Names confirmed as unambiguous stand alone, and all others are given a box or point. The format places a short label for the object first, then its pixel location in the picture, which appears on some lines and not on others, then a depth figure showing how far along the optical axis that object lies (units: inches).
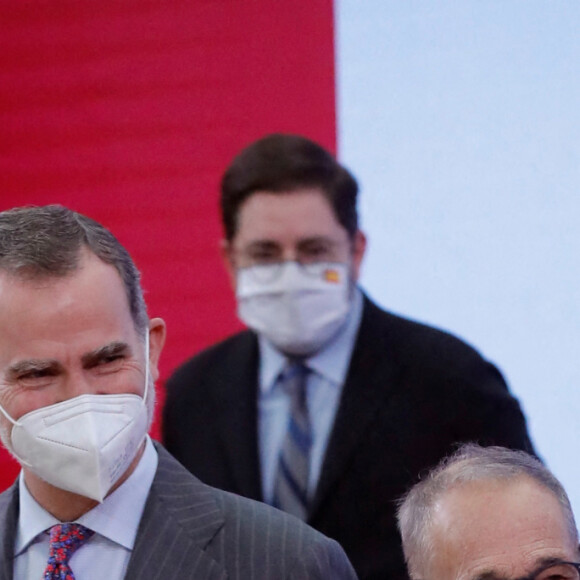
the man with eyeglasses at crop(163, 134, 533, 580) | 233.0
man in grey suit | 218.2
